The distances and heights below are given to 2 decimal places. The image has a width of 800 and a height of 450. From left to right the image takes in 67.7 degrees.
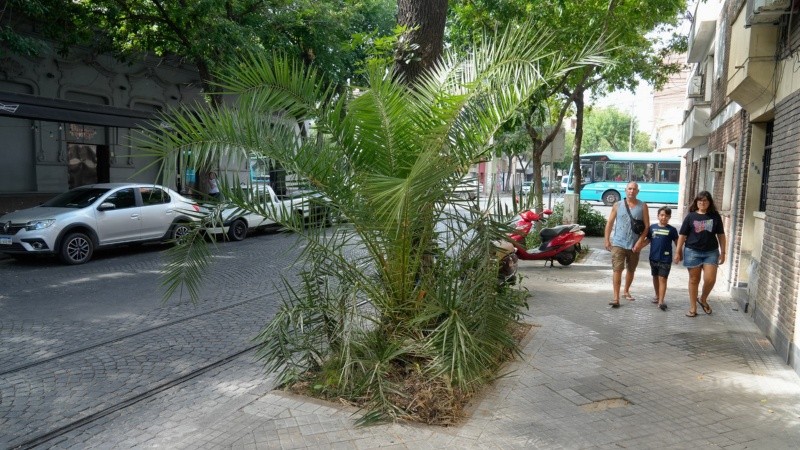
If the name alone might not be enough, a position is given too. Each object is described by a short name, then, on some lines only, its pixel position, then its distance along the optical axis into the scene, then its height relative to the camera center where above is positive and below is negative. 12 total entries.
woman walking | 7.59 -0.80
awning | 13.14 +1.21
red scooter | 11.91 -1.33
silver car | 10.97 -1.17
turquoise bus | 34.44 +0.19
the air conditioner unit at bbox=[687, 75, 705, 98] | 16.20 +2.56
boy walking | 8.17 -0.95
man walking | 8.30 -0.80
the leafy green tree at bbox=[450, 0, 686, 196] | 12.58 +3.46
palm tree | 4.68 -0.43
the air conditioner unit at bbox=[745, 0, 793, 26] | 6.50 +1.91
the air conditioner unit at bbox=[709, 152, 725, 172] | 11.80 +0.39
